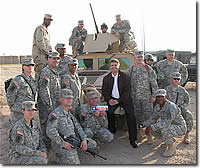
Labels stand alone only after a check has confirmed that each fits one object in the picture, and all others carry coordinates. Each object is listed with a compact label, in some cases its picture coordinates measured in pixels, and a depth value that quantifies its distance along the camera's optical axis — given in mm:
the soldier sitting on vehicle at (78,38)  7355
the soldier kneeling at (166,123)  4172
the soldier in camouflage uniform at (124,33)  6925
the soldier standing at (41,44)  5531
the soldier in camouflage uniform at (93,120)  4184
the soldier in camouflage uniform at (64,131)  3504
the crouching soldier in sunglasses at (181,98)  4770
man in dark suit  4434
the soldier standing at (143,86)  4688
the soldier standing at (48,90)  4031
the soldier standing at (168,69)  5246
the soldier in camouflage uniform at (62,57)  4752
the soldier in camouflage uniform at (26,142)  3164
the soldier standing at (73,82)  4305
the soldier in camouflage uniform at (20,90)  3723
